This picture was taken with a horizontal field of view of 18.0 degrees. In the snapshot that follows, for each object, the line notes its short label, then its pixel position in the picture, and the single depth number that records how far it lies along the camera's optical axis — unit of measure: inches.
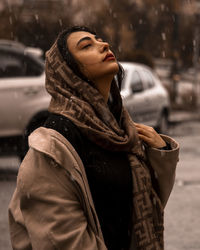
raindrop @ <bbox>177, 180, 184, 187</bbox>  320.2
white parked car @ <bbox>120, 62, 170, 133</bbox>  427.2
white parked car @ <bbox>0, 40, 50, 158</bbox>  353.1
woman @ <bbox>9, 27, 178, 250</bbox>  83.9
